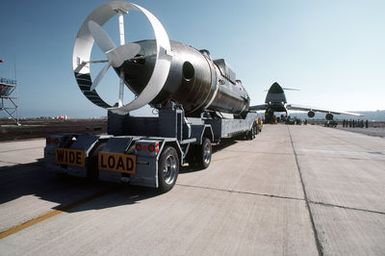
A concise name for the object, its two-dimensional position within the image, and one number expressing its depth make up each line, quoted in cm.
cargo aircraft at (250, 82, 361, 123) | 4753
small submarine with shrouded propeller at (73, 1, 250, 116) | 580
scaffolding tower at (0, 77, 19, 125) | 4178
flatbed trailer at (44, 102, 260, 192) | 520
